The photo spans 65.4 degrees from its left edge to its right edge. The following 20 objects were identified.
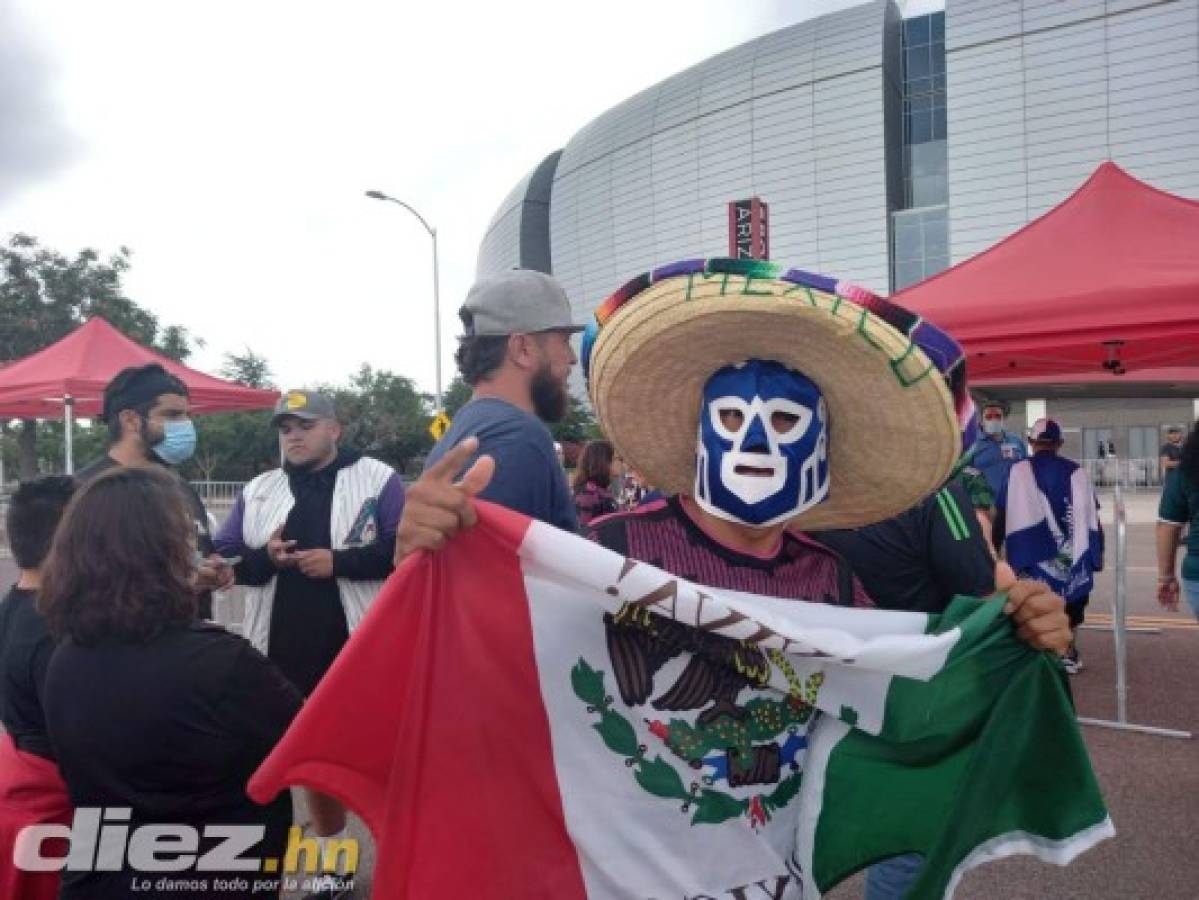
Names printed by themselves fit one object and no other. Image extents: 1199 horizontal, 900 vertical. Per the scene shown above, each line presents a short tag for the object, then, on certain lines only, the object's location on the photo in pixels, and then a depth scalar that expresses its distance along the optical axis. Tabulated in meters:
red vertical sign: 40.28
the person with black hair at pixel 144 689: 1.89
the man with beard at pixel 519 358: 2.40
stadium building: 41.06
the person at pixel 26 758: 2.21
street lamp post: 22.09
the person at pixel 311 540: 3.45
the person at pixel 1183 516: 4.23
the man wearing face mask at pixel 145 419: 3.89
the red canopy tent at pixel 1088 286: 4.68
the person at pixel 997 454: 7.30
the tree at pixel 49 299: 32.41
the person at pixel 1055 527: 6.29
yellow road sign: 12.65
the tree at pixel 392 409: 46.00
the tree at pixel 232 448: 43.72
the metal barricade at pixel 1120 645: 5.25
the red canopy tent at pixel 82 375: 8.66
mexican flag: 1.57
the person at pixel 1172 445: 10.66
